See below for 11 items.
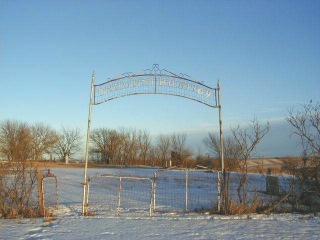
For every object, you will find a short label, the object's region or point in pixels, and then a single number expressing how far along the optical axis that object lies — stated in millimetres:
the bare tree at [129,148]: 79938
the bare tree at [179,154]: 58969
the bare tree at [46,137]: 75438
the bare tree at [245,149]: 14031
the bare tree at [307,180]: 14383
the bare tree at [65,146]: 89625
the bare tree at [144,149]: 80812
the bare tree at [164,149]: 77619
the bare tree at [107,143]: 80500
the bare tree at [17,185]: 12988
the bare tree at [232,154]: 16973
